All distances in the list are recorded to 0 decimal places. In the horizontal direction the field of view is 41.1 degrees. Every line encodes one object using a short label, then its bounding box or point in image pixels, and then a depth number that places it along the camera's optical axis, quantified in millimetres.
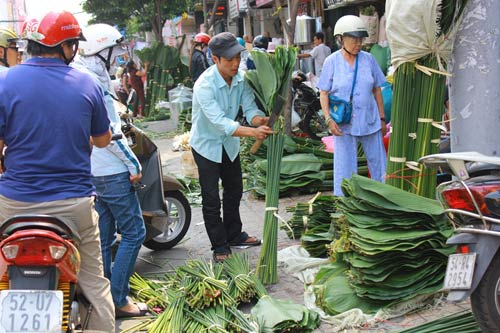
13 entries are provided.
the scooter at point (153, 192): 5256
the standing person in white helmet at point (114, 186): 4352
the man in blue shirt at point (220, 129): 5176
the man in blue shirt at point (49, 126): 3111
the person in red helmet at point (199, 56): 12609
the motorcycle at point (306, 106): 11492
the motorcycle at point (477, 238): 3258
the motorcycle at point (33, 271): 2998
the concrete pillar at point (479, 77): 4191
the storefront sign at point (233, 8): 23125
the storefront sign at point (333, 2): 13634
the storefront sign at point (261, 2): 18888
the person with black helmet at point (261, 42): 14458
